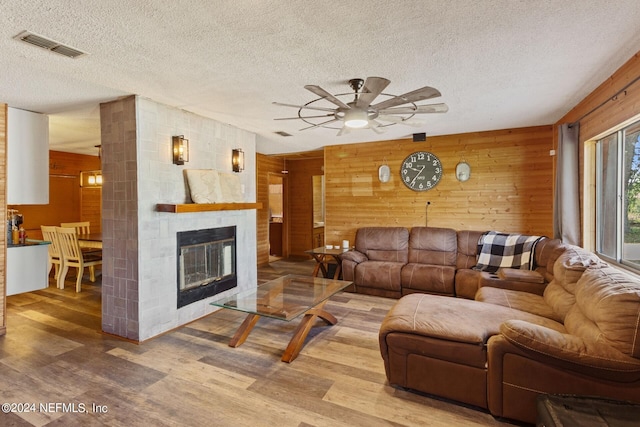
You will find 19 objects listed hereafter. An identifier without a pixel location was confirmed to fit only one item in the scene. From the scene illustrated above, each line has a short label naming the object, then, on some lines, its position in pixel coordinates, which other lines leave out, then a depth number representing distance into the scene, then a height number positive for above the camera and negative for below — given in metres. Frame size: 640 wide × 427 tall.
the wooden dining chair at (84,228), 5.87 -0.41
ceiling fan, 2.25 +0.80
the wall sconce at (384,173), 5.57 +0.56
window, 2.81 +0.07
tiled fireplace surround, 3.20 -0.11
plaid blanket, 4.12 -0.62
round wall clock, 5.24 +0.57
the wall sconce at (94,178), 5.97 +0.54
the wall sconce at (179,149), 3.52 +0.63
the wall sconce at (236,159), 4.46 +0.65
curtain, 3.61 +0.22
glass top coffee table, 2.84 -0.92
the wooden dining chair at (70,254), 5.01 -0.73
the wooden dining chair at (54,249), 5.20 -0.67
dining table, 5.05 -0.53
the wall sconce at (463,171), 5.04 +0.53
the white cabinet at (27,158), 3.48 +0.56
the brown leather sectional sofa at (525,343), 1.79 -0.87
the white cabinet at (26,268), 3.50 -0.67
